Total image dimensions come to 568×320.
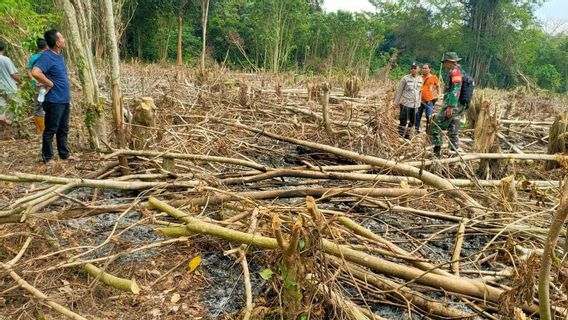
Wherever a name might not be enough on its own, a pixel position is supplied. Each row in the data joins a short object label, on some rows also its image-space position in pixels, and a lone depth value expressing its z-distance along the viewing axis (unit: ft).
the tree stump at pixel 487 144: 16.42
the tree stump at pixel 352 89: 32.51
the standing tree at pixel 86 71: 15.35
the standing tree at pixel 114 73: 14.08
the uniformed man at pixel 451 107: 18.71
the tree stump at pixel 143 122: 13.96
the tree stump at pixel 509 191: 11.44
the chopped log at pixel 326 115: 18.72
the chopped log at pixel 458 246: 8.78
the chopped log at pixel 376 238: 8.66
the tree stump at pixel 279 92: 29.05
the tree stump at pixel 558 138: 18.75
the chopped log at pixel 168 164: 12.93
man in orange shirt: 23.06
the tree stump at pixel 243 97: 25.12
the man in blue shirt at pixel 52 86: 14.52
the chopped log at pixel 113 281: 7.60
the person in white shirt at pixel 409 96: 22.39
